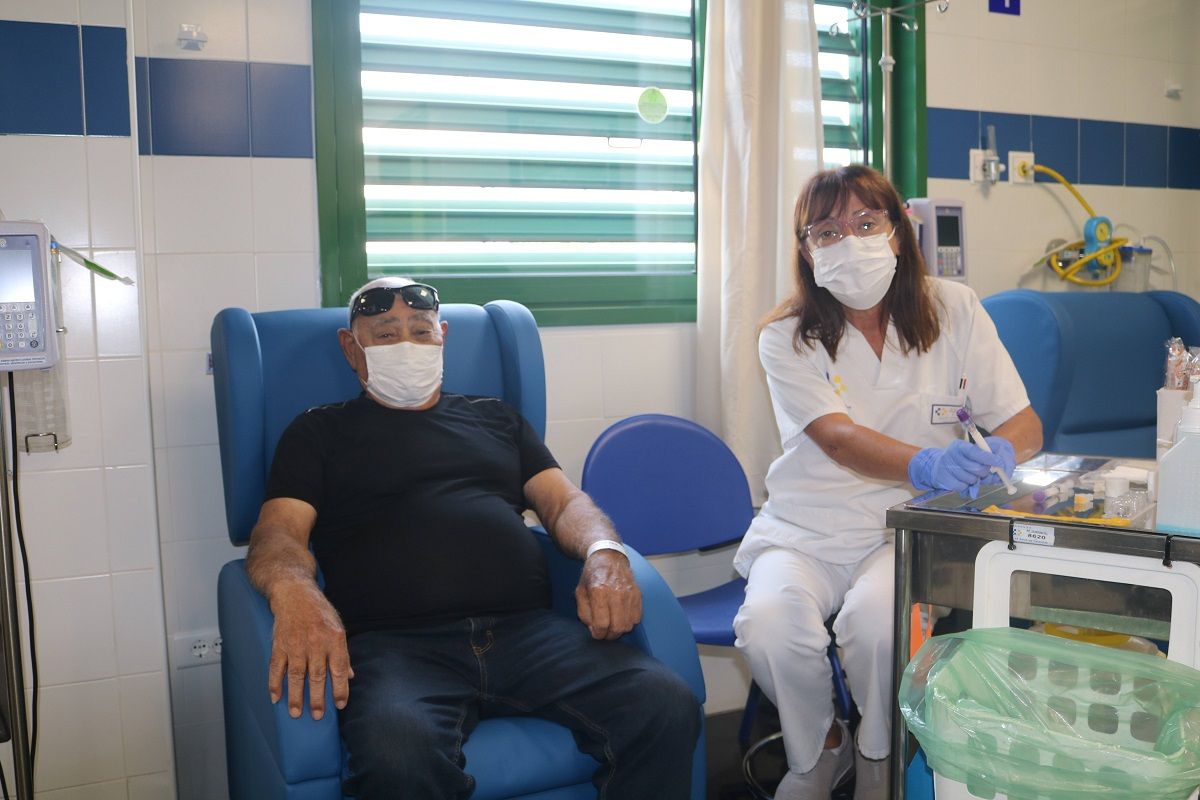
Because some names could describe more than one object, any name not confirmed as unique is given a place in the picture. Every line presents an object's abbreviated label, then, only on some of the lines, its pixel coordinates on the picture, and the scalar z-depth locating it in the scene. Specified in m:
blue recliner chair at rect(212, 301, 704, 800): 1.65
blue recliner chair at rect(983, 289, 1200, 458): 2.86
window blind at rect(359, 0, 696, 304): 2.67
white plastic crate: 1.35
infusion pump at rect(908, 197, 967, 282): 3.08
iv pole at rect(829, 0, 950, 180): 3.06
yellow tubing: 3.53
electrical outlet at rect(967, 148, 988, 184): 3.43
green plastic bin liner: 1.28
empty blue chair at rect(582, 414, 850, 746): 2.52
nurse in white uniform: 2.05
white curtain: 2.78
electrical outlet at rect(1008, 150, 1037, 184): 3.51
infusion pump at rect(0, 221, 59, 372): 1.80
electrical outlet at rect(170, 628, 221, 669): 2.43
